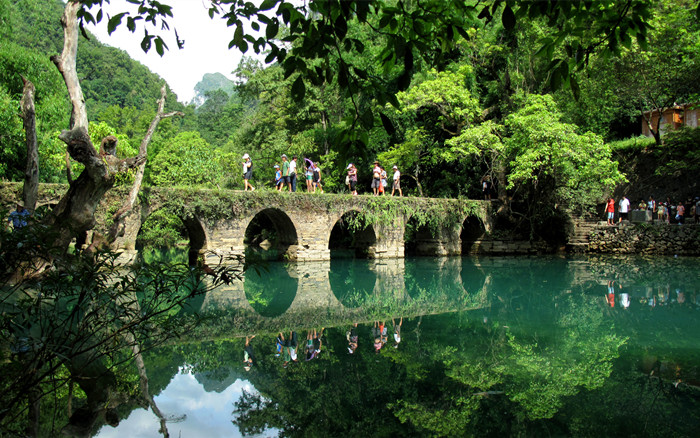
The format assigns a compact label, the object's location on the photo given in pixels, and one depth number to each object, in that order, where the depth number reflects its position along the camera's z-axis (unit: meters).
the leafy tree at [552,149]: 18.16
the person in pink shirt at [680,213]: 20.41
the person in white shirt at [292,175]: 18.01
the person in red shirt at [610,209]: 21.28
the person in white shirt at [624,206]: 21.18
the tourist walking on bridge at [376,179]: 19.52
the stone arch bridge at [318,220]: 15.50
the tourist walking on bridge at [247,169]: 17.05
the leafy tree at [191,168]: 23.17
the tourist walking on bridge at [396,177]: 20.12
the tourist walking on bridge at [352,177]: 19.61
